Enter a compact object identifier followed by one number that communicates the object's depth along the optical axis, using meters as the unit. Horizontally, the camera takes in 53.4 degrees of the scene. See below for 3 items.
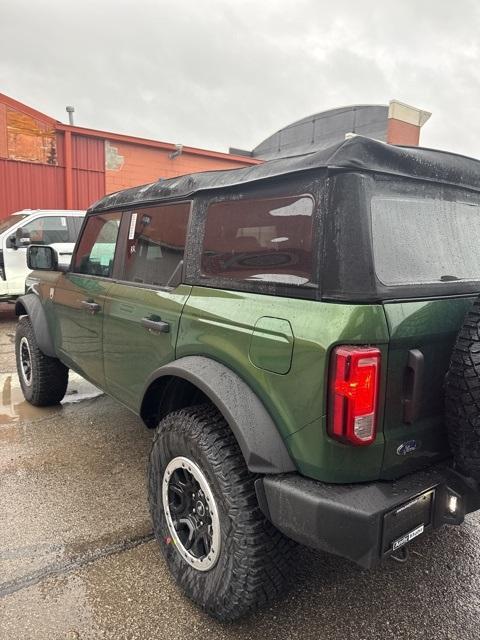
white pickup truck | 8.39
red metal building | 11.89
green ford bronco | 1.60
